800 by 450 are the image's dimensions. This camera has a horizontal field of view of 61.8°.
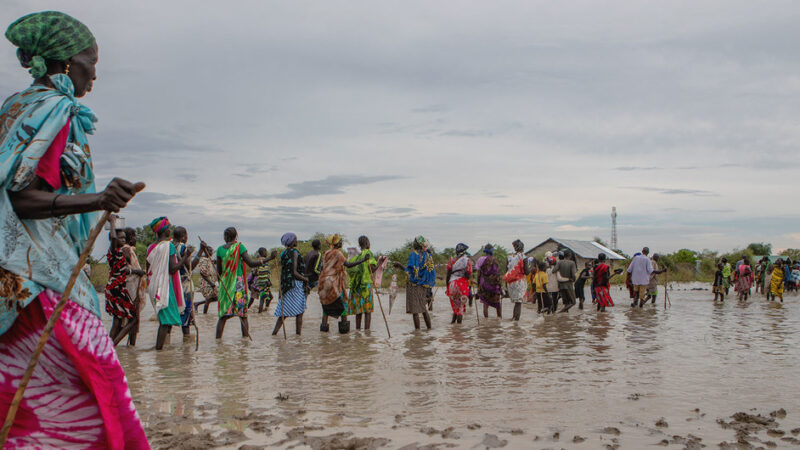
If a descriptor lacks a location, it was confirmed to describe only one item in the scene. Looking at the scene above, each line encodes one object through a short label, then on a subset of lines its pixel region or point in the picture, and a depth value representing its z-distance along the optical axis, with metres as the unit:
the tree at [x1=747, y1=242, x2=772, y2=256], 74.19
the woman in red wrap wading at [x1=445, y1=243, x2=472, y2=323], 14.18
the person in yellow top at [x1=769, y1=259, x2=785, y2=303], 21.53
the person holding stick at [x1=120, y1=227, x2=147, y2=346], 10.03
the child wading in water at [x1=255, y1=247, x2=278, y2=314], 17.53
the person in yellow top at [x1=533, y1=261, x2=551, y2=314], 16.44
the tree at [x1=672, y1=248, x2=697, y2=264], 60.91
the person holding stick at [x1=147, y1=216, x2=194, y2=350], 9.94
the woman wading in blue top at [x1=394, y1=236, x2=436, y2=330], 12.76
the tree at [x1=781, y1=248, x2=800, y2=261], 60.06
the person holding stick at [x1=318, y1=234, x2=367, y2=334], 11.87
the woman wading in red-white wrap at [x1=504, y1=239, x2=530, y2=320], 15.59
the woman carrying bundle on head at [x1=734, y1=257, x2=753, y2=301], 21.69
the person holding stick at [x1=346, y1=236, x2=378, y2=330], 12.27
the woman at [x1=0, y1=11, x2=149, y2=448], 2.29
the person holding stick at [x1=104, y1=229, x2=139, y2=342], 9.81
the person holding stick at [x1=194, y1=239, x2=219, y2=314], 10.79
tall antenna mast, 73.75
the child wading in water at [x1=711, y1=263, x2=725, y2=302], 22.19
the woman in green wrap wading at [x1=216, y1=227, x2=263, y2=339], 10.91
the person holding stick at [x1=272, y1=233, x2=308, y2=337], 11.96
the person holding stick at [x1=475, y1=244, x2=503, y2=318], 15.03
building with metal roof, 49.28
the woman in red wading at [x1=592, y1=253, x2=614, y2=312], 17.06
